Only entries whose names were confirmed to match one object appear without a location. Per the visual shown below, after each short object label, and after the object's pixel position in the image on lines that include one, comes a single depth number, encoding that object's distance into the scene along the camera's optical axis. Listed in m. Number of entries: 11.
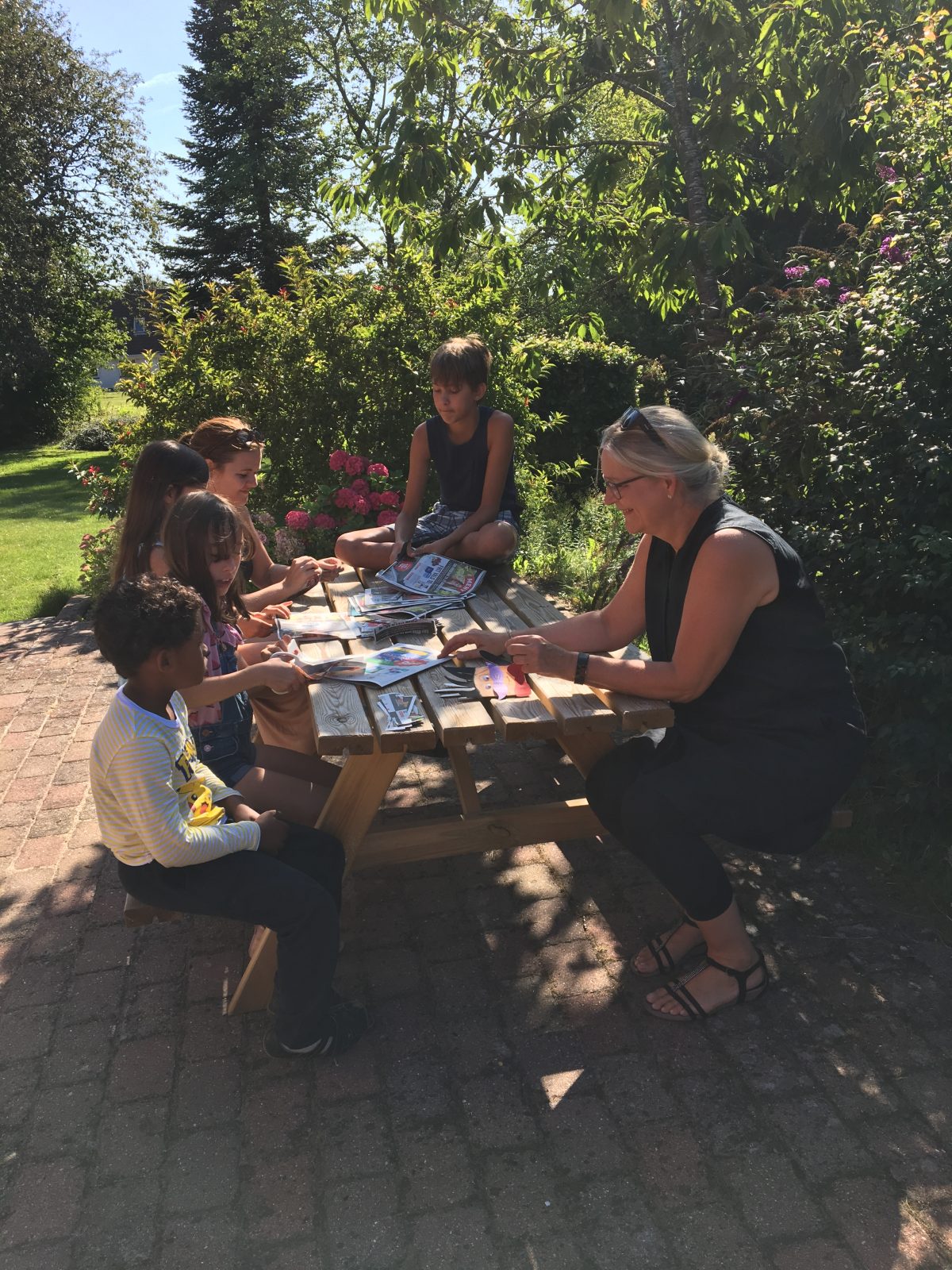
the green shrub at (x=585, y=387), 9.06
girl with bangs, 2.69
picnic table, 2.42
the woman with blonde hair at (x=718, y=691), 2.51
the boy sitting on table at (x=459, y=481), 4.20
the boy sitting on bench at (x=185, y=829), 2.17
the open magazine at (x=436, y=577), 3.75
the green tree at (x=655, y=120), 4.96
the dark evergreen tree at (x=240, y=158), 21.59
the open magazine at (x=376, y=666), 2.74
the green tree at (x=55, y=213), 18.66
